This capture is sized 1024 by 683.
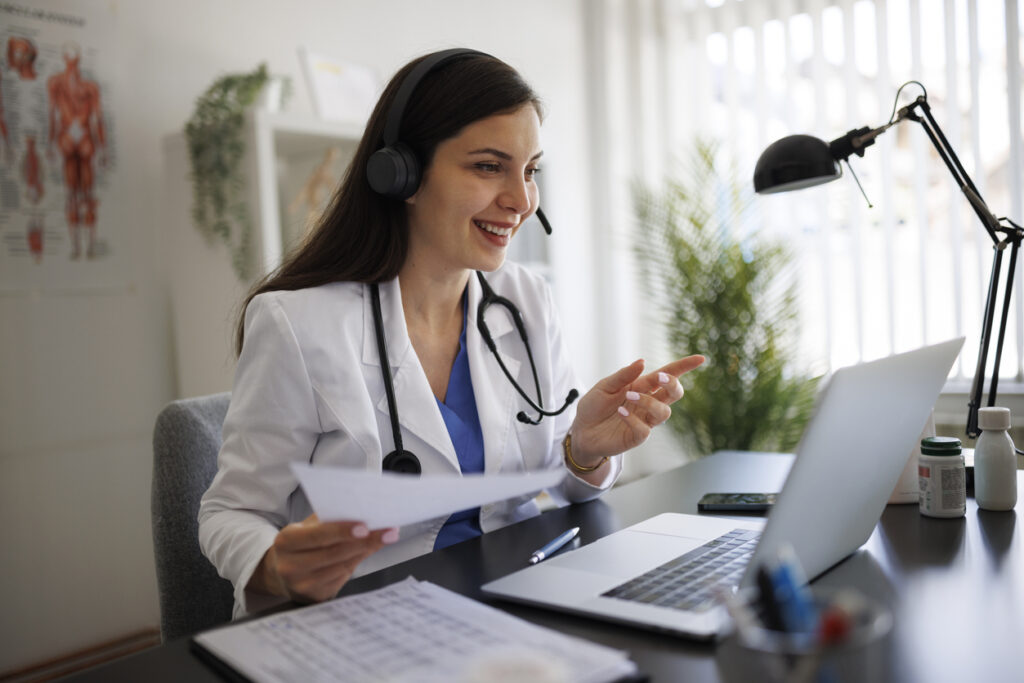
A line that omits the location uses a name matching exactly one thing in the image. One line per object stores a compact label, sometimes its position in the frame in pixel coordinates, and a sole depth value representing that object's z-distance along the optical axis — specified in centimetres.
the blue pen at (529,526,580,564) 102
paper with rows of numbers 67
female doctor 123
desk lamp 130
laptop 73
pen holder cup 39
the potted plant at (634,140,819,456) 347
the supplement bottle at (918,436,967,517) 114
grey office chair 129
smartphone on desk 121
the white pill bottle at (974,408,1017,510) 116
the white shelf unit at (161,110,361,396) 237
